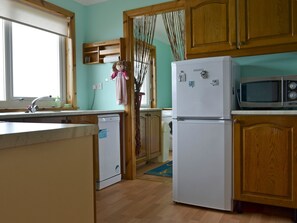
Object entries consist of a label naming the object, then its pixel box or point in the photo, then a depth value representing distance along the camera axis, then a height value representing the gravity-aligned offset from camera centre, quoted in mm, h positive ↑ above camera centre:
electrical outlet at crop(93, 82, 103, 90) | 3672 +286
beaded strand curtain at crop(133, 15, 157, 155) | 3873 +970
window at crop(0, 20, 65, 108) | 2809 +519
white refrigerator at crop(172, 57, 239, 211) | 2305 -235
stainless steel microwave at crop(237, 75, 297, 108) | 2221 +108
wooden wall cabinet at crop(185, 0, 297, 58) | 2307 +739
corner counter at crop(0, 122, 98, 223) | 678 -203
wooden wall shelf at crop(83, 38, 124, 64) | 3410 +768
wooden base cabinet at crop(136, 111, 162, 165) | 3910 -481
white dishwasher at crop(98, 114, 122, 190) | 2986 -536
